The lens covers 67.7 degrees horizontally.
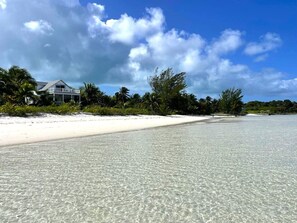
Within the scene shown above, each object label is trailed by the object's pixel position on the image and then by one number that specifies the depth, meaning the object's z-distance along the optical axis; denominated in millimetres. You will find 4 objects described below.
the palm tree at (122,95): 47122
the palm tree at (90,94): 41016
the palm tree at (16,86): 24481
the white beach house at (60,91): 40485
